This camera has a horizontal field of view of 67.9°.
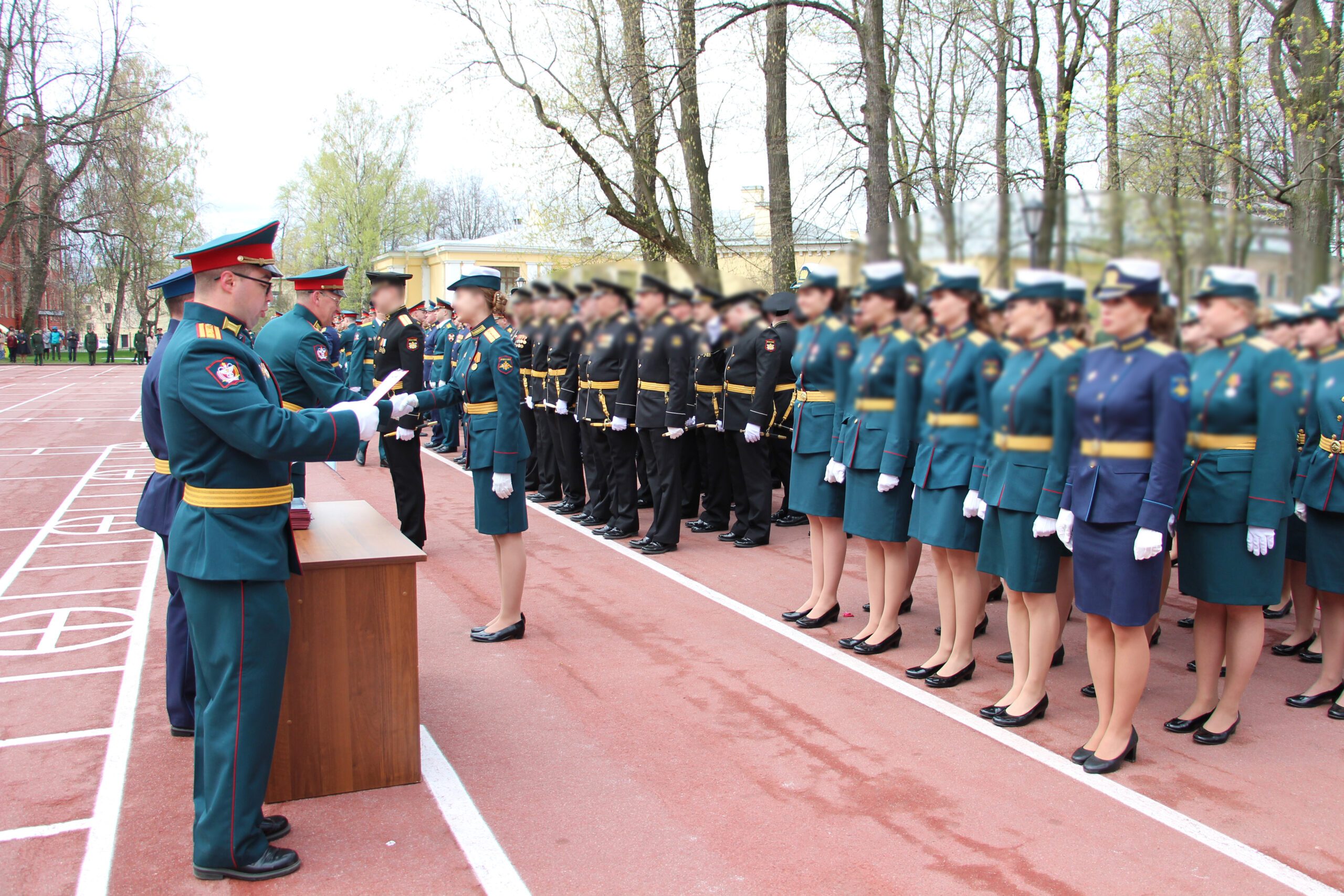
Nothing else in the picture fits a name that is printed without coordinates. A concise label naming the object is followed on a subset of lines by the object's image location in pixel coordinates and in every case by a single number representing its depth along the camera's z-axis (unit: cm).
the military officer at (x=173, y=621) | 468
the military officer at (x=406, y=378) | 812
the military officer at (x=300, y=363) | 656
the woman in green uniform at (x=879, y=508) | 512
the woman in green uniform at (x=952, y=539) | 492
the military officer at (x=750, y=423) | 632
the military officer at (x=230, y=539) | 337
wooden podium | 400
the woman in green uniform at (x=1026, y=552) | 411
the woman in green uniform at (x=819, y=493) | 605
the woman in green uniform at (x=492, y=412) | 575
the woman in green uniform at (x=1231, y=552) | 409
